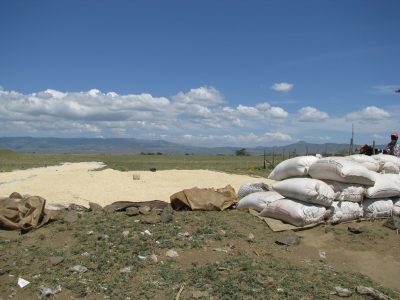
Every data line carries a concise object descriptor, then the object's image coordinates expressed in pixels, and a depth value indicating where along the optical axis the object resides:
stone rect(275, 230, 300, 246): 6.04
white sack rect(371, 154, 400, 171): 8.13
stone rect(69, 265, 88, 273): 5.09
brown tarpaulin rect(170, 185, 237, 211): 7.64
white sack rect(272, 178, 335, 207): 6.68
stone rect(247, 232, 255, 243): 6.11
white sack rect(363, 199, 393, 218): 7.25
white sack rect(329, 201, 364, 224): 6.92
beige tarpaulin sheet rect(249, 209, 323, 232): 6.54
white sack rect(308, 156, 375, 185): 6.93
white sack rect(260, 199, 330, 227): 6.62
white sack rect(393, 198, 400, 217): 7.34
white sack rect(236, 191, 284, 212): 7.32
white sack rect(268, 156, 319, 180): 7.42
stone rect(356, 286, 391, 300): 4.57
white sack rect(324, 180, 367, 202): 7.07
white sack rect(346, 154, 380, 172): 7.91
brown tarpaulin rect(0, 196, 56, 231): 6.46
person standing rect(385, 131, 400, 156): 9.26
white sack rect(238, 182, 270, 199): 8.08
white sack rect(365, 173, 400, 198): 7.24
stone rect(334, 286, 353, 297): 4.62
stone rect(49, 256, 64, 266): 5.26
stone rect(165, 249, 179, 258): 5.52
